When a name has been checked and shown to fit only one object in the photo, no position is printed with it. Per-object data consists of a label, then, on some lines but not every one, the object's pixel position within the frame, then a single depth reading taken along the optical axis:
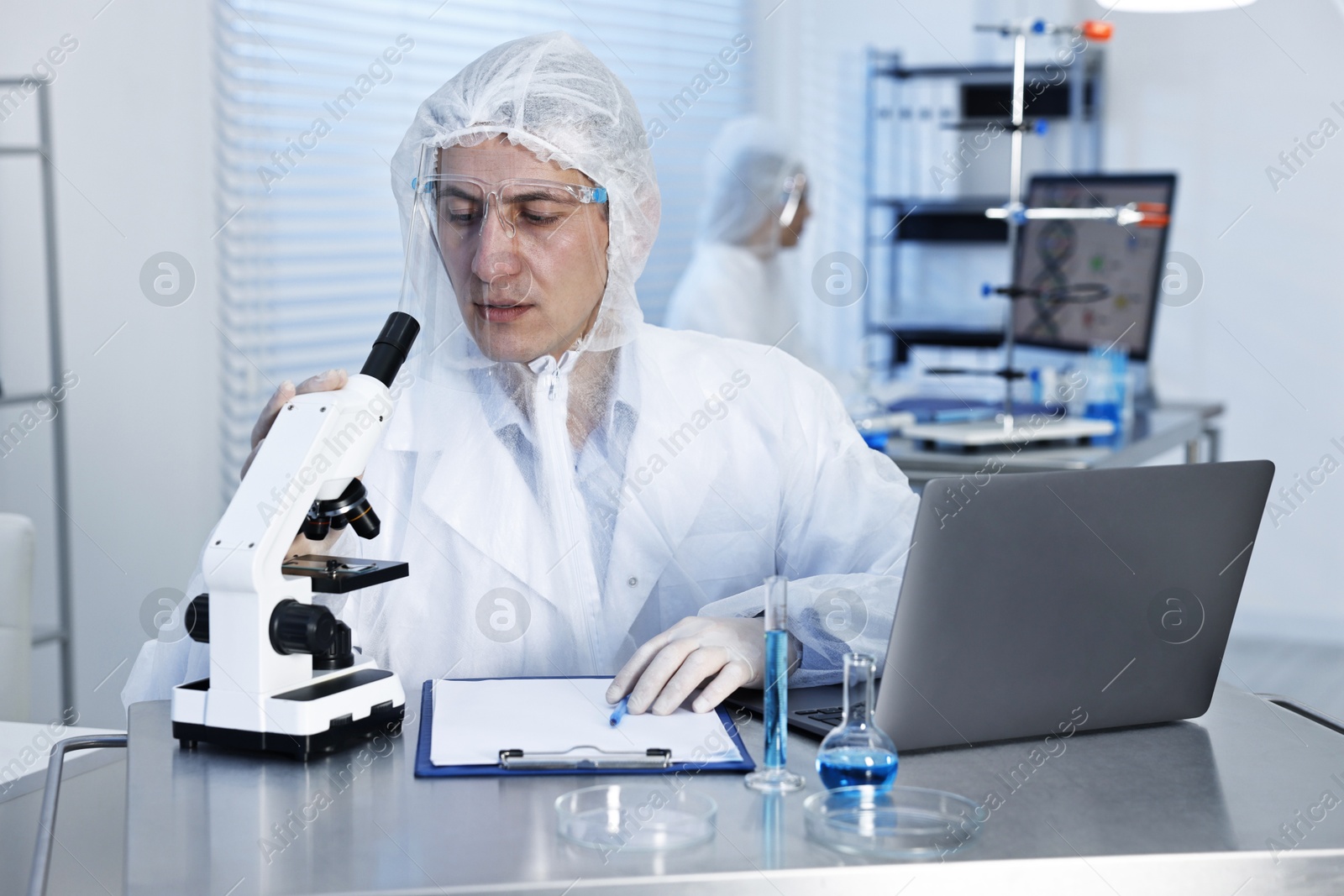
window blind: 2.64
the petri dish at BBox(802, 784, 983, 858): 0.78
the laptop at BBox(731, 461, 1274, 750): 0.93
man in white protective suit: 1.45
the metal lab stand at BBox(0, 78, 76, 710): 2.18
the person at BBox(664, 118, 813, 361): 3.74
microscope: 0.94
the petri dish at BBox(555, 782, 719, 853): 0.79
